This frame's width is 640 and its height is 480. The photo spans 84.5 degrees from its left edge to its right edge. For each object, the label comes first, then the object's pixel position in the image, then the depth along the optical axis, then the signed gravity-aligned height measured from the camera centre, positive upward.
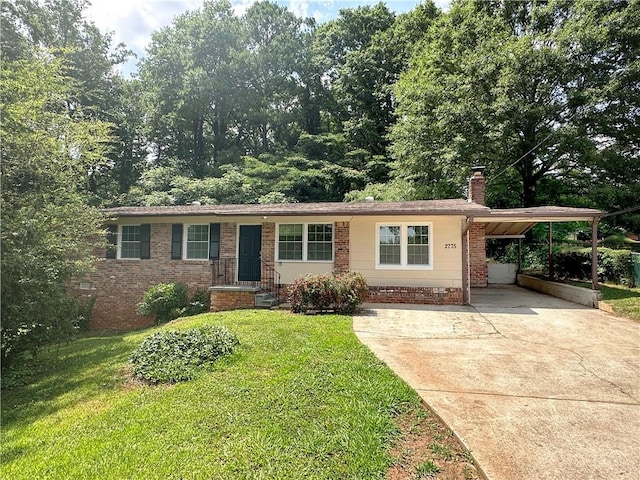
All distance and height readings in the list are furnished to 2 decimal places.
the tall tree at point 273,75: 29.81 +15.60
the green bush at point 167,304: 10.48 -1.49
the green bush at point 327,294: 8.72 -0.95
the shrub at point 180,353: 4.83 -1.49
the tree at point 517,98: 14.91 +7.36
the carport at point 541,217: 9.53 +1.14
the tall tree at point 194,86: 28.95 +14.02
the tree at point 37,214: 5.75 +0.80
